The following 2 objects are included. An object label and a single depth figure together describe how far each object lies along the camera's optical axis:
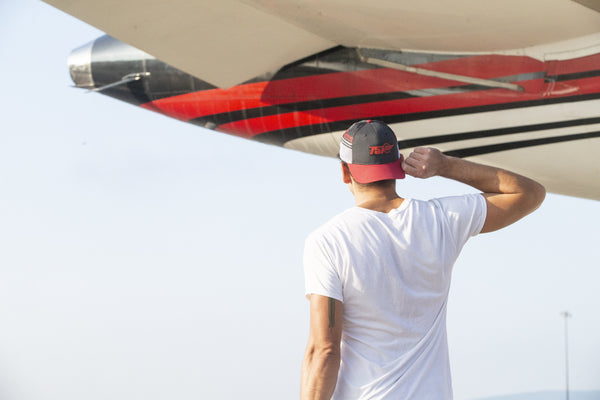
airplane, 9.24
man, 5.47
